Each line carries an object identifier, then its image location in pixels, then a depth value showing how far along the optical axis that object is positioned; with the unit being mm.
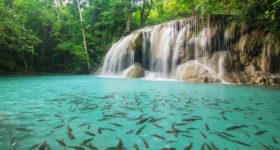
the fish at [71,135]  2482
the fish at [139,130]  2747
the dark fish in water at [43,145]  2168
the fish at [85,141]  2297
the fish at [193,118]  3401
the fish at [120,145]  2216
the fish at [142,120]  3227
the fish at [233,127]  2910
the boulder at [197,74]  11625
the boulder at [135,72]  15795
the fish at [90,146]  2162
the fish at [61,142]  2287
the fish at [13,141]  2280
